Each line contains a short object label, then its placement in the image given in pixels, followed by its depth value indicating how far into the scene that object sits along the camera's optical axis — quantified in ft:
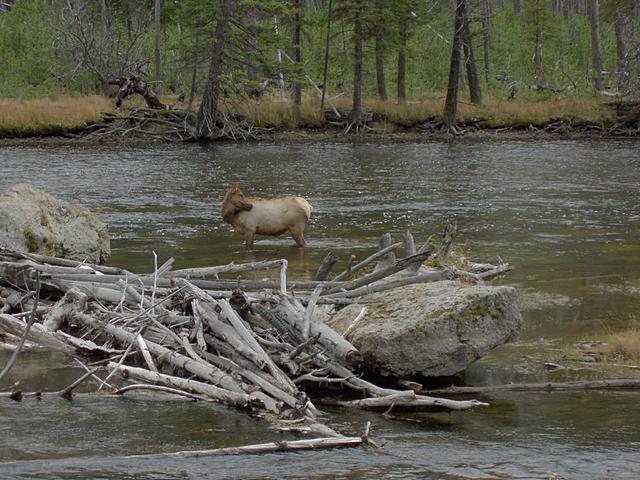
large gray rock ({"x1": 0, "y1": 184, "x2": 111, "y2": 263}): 79.41
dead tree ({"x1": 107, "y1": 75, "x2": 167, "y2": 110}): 257.34
